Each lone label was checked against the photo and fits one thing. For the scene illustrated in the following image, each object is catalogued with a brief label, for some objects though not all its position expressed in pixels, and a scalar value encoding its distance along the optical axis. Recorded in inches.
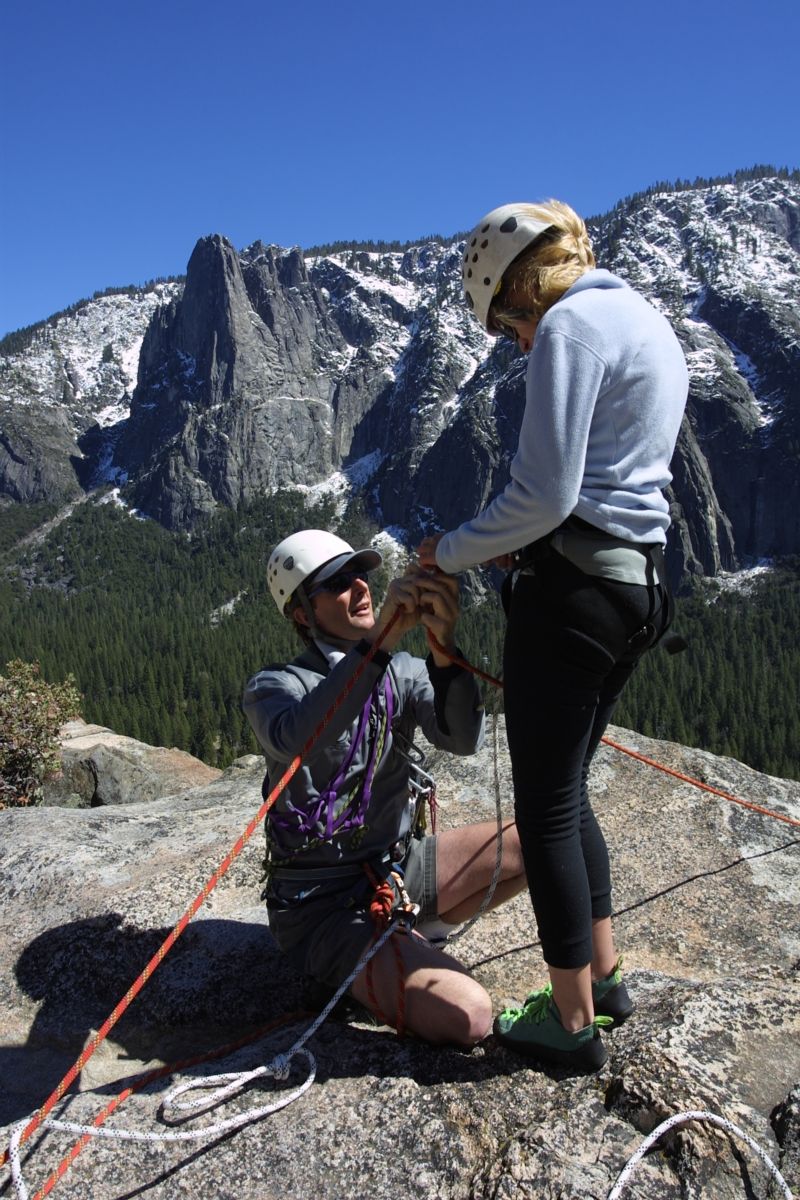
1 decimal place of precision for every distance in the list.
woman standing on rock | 92.6
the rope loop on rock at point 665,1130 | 90.0
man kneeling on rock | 121.0
